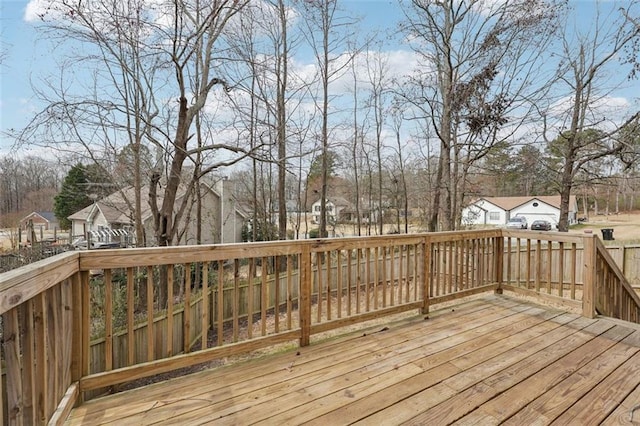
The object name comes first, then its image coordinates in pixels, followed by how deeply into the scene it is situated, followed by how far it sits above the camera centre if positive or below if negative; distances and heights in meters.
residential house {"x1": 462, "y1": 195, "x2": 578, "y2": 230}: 28.08 -0.57
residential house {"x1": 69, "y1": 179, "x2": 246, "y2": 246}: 10.55 -0.56
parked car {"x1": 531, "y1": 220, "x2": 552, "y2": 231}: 22.62 -1.62
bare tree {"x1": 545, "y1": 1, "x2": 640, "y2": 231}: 8.68 +2.90
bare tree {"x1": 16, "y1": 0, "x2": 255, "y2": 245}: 4.84 +2.18
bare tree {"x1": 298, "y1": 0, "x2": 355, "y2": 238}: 9.03 +4.66
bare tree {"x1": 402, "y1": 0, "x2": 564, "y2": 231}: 6.92 +3.09
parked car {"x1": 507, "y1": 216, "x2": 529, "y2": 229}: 27.21 -1.61
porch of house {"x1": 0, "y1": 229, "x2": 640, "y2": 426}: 1.62 -1.13
